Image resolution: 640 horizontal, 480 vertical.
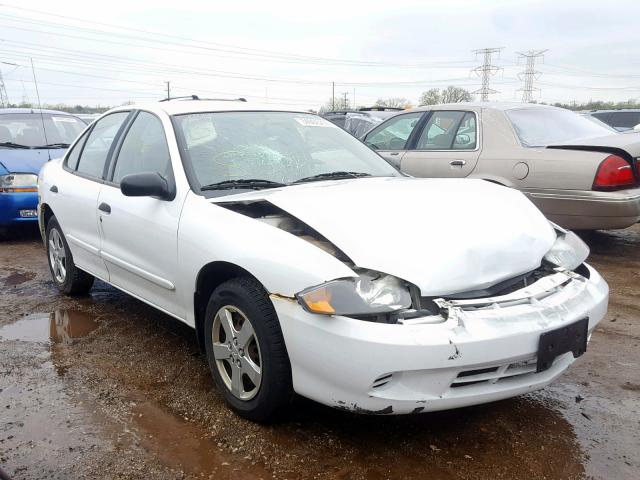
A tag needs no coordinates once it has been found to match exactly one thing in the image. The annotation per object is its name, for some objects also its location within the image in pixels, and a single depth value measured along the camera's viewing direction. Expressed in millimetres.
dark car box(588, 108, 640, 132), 13406
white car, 2312
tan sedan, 5375
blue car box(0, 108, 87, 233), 6785
